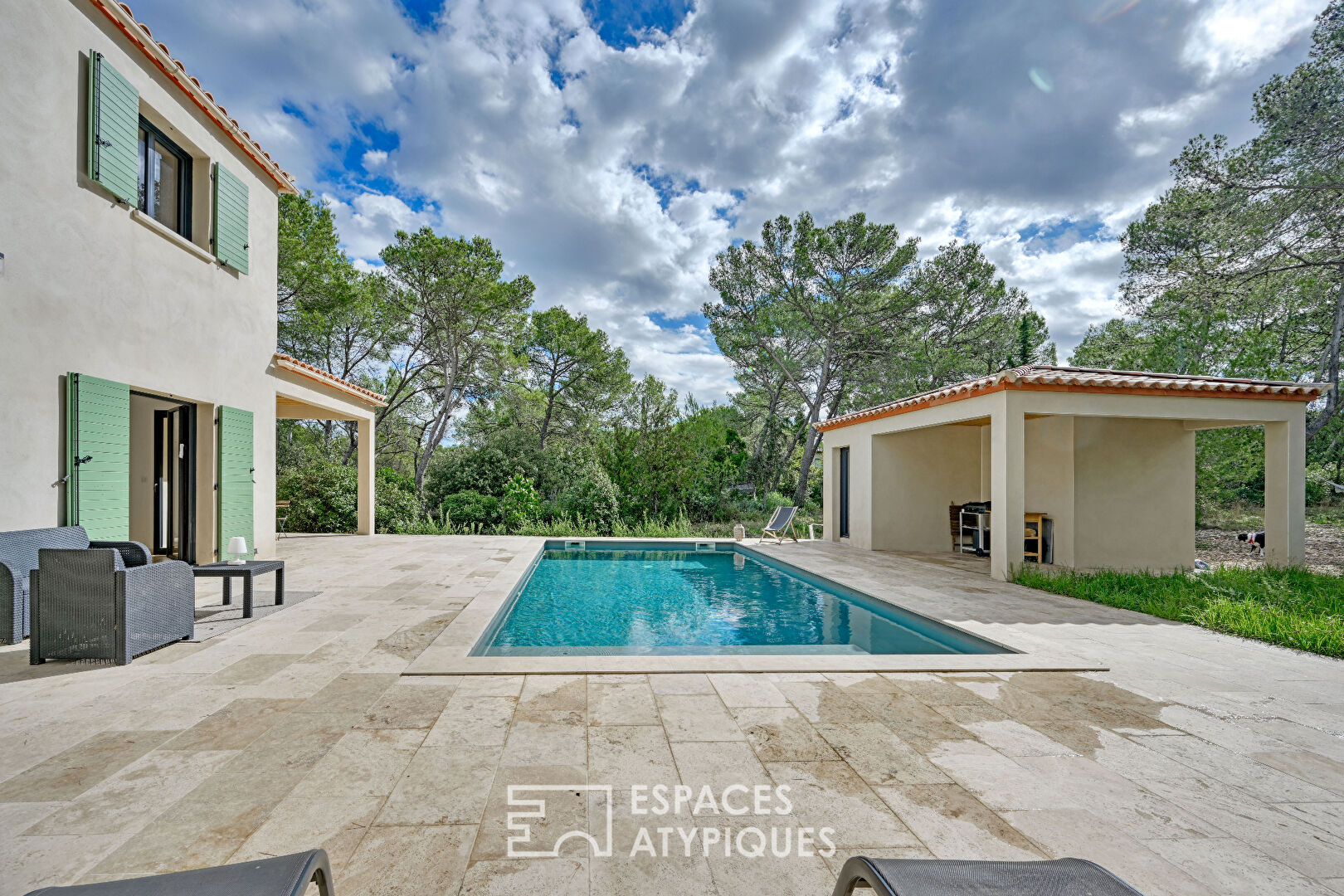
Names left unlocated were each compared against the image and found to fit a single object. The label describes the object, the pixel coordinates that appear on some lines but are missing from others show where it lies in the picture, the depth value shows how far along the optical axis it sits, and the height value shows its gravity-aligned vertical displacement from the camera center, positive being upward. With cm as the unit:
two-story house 470 +175
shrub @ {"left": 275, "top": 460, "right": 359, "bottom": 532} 1301 -98
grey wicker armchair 366 -100
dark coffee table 479 -99
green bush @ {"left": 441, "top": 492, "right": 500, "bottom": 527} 1424 -131
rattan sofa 408 -82
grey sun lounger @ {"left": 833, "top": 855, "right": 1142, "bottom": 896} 123 -96
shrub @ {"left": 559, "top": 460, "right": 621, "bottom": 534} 1404 -110
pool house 743 -11
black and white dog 1138 -164
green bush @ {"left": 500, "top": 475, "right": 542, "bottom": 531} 1401 -120
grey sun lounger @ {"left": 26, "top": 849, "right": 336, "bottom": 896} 112 -90
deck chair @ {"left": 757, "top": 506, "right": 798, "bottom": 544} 1244 -151
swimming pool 497 -178
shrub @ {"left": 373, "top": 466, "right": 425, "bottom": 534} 1333 -125
